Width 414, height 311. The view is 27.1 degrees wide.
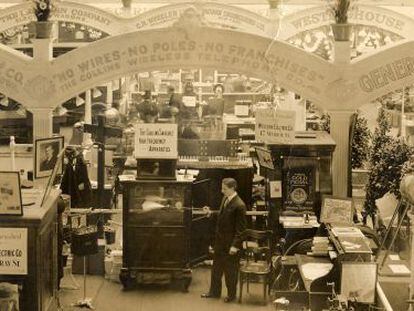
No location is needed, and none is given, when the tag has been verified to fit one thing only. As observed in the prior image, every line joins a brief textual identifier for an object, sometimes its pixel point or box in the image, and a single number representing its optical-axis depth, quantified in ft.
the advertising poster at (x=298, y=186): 30.63
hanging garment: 32.42
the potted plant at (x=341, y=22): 30.37
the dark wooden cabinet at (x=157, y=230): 30.81
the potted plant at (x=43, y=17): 31.04
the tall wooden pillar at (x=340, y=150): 30.89
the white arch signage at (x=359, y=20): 44.14
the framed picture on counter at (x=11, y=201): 20.68
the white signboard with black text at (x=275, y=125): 29.35
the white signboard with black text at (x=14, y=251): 20.47
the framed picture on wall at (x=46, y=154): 23.77
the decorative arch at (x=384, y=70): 30.22
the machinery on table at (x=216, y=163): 33.83
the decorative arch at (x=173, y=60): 30.25
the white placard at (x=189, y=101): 45.68
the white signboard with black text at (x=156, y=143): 29.99
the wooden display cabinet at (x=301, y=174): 30.45
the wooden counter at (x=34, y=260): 20.31
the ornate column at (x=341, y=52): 30.42
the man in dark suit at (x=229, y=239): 29.84
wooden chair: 29.73
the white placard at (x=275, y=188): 30.58
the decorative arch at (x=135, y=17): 43.75
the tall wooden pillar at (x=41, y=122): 31.22
